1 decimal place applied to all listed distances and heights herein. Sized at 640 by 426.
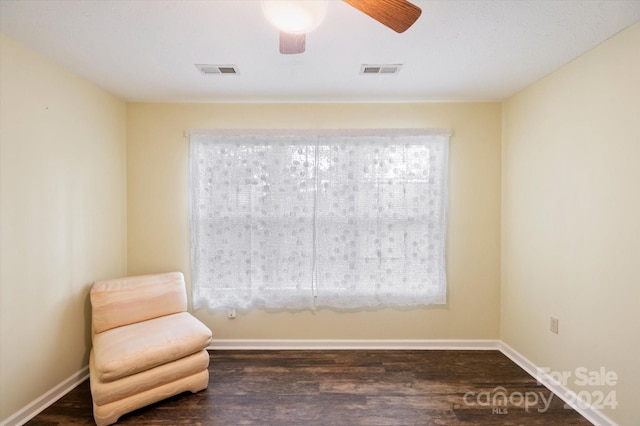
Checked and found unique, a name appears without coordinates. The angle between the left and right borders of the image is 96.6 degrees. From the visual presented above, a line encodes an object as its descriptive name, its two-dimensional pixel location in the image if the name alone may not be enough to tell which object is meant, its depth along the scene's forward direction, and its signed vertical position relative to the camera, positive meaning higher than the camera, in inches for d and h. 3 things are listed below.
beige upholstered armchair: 73.2 -37.6
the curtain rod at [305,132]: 110.1 +29.9
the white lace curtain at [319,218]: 110.4 -3.5
